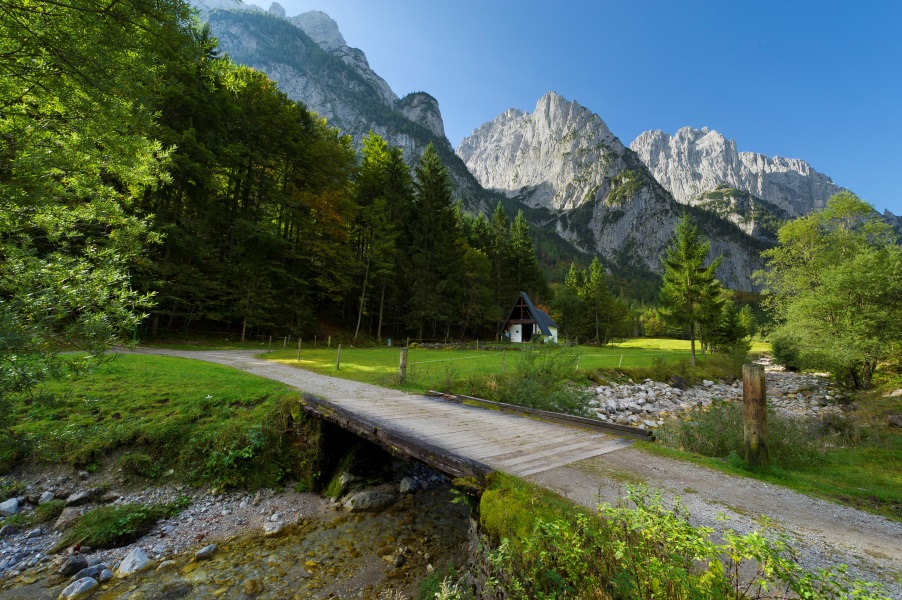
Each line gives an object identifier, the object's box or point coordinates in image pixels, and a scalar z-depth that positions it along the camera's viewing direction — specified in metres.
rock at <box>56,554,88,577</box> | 4.74
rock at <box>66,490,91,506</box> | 6.11
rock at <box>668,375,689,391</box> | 19.45
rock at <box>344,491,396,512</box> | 6.59
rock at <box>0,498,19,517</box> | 5.84
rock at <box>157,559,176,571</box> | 4.89
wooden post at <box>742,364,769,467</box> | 5.15
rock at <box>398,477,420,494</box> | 7.37
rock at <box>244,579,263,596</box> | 4.46
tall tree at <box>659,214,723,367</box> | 26.62
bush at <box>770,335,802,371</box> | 24.11
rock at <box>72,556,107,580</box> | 4.67
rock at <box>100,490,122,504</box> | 6.28
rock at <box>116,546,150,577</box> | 4.79
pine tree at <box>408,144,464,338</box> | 34.84
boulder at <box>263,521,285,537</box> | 5.72
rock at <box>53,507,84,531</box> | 5.61
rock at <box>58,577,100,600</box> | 4.31
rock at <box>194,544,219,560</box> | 5.11
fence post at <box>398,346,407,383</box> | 11.97
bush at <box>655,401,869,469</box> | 6.04
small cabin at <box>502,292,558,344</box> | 43.64
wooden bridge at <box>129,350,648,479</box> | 5.09
